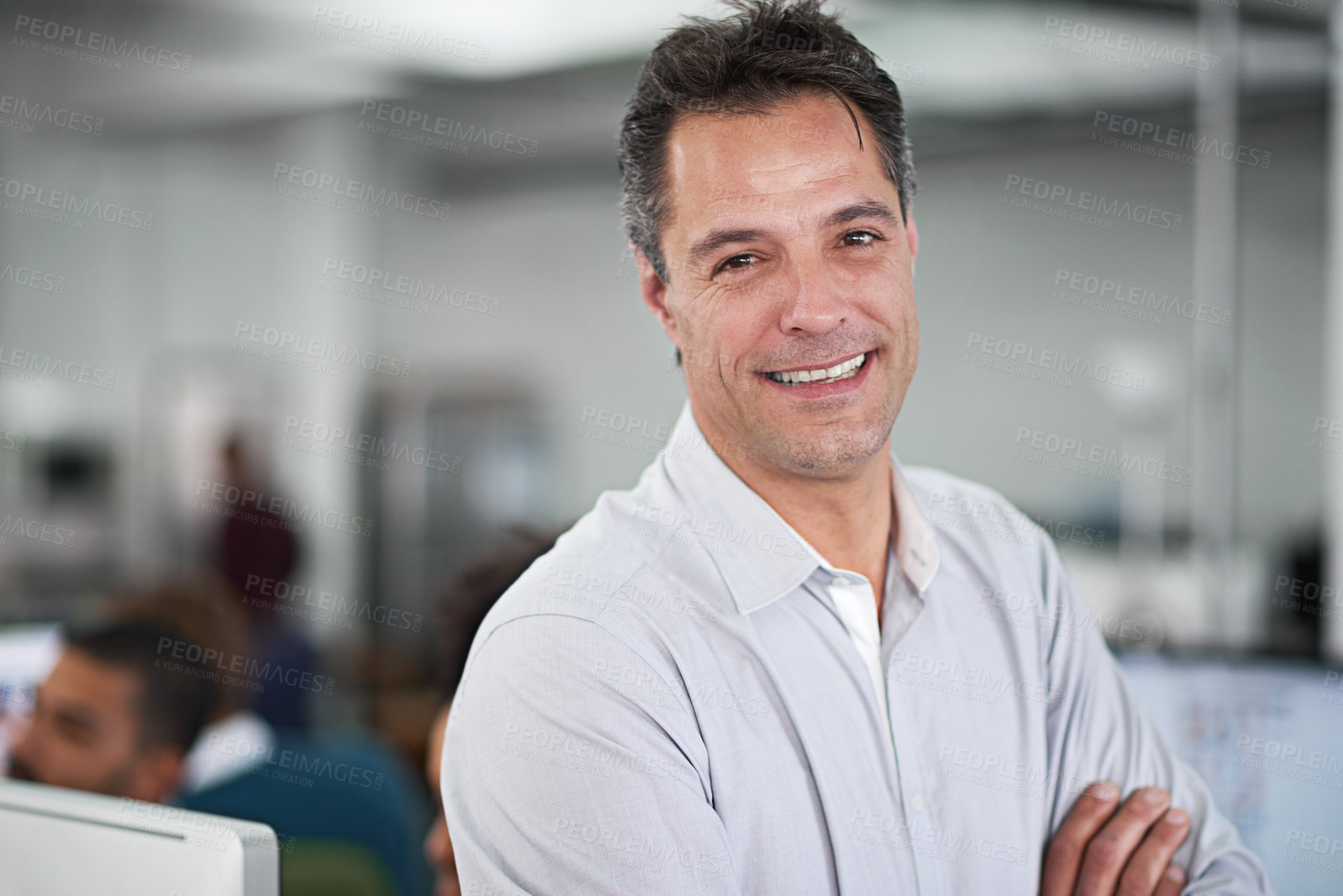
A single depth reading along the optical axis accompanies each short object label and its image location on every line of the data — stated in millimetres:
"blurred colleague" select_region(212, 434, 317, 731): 5227
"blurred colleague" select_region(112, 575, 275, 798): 2295
